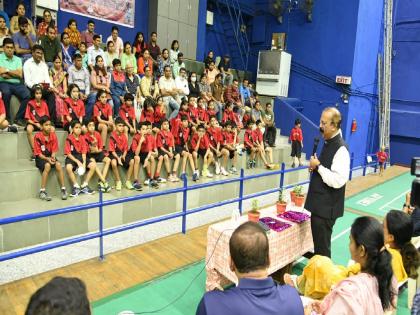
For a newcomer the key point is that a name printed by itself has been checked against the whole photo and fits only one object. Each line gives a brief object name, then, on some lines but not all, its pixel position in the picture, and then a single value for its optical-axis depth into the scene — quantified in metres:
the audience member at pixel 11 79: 5.88
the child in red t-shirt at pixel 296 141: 9.58
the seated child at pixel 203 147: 7.58
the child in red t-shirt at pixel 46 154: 5.32
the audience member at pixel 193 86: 9.38
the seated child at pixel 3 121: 5.54
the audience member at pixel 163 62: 8.88
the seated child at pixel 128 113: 6.94
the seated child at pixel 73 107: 6.38
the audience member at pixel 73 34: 7.54
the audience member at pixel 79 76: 6.80
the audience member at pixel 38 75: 6.17
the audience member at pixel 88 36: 7.93
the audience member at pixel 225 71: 10.68
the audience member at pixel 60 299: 1.17
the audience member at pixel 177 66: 9.17
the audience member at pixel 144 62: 8.39
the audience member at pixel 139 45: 8.73
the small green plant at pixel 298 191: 4.42
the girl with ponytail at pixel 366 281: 1.95
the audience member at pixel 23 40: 6.50
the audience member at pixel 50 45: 6.75
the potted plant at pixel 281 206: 4.08
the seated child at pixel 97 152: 5.98
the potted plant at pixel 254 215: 3.72
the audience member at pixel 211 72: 10.22
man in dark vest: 3.21
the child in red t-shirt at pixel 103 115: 6.55
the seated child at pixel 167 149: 6.91
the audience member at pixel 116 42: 7.96
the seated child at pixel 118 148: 6.20
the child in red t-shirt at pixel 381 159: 10.58
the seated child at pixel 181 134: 7.33
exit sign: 11.45
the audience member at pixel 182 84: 8.74
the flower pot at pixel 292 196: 4.44
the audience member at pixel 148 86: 7.98
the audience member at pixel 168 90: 8.30
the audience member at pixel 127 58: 7.96
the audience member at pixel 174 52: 9.48
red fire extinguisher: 12.10
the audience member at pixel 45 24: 7.04
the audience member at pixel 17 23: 6.61
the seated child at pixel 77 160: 5.62
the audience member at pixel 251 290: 1.49
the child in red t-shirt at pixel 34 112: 5.71
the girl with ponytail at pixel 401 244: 2.65
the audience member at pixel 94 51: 7.39
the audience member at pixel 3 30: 6.18
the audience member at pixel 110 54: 7.73
